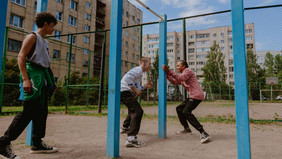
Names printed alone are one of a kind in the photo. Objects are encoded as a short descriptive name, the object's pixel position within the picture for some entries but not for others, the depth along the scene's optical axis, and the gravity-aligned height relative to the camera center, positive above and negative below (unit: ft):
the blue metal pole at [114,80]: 6.94 +0.55
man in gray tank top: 6.44 +0.32
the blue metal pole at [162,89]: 10.93 +0.37
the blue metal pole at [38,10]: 8.48 +3.76
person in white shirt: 9.10 +0.11
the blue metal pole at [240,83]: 5.64 +0.41
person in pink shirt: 10.82 +0.35
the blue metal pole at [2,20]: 6.54 +2.49
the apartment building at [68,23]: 58.85 +25.55
